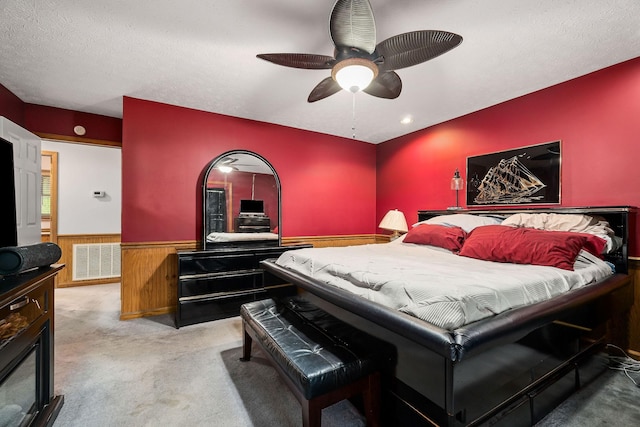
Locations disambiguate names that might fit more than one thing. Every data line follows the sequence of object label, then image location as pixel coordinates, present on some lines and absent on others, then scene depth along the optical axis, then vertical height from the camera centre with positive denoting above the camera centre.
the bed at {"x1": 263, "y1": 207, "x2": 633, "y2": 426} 1.20 -0.53
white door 2.44 +0.32
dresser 3.06 -0.80
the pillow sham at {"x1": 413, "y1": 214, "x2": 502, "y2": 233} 3.08 -0.07
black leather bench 1.35 -0.77
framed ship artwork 2.93 +0.43
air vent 4.71 -0.83
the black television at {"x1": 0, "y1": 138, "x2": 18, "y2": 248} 1.40 +0.08
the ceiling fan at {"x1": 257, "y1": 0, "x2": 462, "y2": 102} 1.53 +1.01
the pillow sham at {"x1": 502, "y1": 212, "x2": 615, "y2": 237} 2.39 -0.07
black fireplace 1.14 -0.65
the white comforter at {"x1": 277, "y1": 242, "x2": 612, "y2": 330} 1.29 -0.38
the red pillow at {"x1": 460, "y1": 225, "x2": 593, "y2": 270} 2.01 -0.25
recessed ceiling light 3.82 +1.31
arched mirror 3.62 +0.16
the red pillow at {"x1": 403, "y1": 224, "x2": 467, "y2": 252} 2.92 -0.24
